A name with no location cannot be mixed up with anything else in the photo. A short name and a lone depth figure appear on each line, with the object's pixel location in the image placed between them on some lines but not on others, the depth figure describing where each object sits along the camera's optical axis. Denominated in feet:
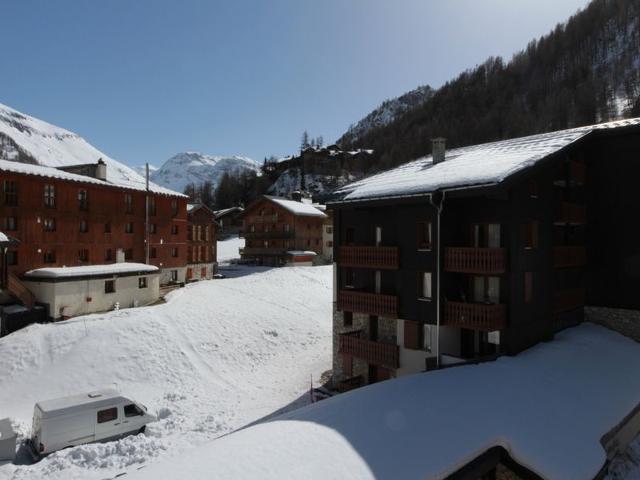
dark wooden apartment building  57.16
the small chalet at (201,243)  152.25
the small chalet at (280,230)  181.98
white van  52.75
